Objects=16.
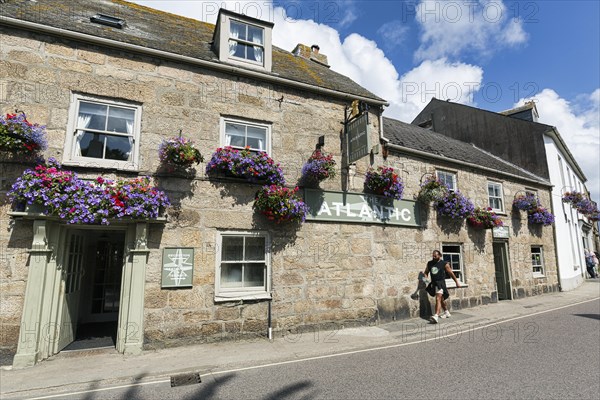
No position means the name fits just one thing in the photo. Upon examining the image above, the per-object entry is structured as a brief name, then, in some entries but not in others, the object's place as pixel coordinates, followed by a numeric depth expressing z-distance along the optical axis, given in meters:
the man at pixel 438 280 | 8.57
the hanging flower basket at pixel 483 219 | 11.18
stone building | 5.93
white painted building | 15.92
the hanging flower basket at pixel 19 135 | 5.32
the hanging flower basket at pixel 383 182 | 8.62
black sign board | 7.64
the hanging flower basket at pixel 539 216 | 13.62
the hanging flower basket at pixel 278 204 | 6.98
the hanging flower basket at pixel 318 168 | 7.59
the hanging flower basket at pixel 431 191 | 9.82
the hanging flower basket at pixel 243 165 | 6.86
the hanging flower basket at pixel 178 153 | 6.31
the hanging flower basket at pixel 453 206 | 10.31
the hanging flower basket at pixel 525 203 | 13.24
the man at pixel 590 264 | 20.34
